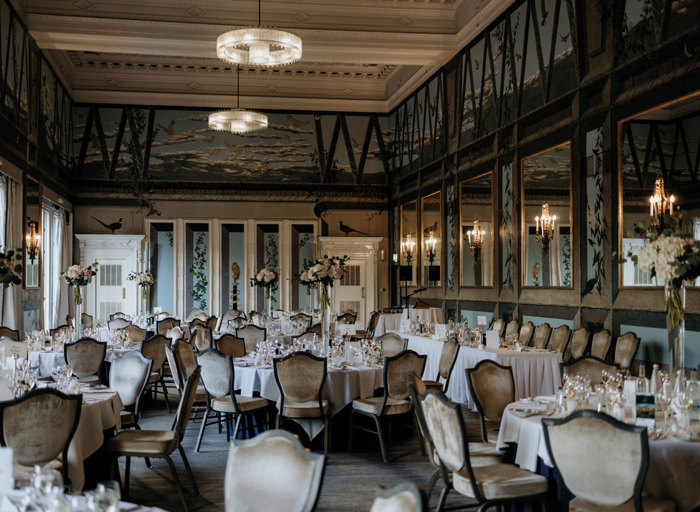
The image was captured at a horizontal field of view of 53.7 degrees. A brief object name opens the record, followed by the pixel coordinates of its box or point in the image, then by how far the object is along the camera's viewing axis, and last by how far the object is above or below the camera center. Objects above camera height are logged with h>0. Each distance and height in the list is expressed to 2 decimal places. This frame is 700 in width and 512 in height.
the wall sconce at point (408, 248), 17.52 +0.94
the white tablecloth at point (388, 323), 15.16 -0.86
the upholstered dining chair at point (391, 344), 8.73 -0.75
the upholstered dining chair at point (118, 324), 12.66 -0.68
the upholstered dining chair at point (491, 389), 5.56 -0.86
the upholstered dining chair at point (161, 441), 5.37 -1.21
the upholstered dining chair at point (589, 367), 5.82 -0.71
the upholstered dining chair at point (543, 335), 10.19 -0.77
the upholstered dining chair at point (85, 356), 8.62 -0.86
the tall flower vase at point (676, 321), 4.87 -0.28
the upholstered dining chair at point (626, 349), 8.35 -0.82
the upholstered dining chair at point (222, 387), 7.11 -1.05
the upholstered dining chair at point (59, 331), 10.39 -0.70
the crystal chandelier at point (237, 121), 13.87 +3.37
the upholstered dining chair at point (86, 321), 14.15 -0.70
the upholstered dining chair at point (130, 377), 6.51 -0.85
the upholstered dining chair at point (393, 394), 6.98 -1.13
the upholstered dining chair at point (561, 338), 9.66 -0.78
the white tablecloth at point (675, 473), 3.91 -1.09
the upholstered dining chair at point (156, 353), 9.15 -0.89
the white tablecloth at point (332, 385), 7.24 -1.07
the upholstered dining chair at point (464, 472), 4.27 -1.24
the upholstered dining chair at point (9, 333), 10.13 -0.66
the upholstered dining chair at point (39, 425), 4.52 -0.91
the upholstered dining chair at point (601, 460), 3.66 -0.96
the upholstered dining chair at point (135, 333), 11.34 -0.76
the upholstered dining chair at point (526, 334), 10.62 -0.78
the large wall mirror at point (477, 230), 12.83 +1.03
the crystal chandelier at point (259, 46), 9.16 +3.32
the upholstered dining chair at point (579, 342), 9.21 -0.80
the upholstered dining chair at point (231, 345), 9.29 -0.80
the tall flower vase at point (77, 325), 10.24 -0.57
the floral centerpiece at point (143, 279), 16.64 +0.19
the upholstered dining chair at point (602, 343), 8.79 -0.78
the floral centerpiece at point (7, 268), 6.96 +0.20
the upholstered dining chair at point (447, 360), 8.07 -0.90
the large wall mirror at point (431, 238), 15.38 +1.06
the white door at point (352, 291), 19.09 -0.17
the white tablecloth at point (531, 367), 8.54 -1.05
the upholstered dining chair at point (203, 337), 10.73 -0.79
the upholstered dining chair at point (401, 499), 2.26 -0.73
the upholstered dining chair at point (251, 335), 10.72 -0.77
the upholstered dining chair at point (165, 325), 12.45 -0.70
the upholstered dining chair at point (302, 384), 6.89 -0.99
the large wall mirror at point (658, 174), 7.45 +1.25
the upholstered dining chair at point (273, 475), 3.07 -0.86
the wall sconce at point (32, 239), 12.98 +0.93
